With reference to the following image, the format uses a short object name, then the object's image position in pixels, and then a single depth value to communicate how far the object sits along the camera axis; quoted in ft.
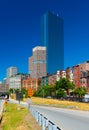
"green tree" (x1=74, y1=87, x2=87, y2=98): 165.92
